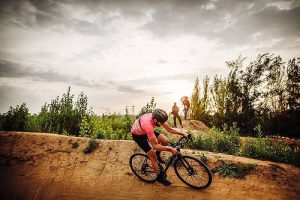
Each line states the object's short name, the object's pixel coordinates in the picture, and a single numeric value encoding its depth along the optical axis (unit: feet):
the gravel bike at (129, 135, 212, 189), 17.69
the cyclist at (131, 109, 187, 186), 16.72
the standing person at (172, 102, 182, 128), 49.03
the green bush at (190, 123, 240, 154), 23.58
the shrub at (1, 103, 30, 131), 28.40
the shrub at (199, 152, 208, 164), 20.29
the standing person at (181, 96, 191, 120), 53.26
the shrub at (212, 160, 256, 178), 18.58
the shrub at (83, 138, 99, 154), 23.27
